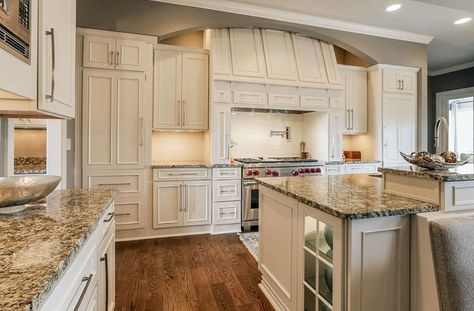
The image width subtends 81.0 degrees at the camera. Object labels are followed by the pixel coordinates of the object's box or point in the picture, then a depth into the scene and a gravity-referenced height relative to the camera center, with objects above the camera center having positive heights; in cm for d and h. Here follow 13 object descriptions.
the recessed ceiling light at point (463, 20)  396 +198
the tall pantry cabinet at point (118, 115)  323 +47
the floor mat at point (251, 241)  305 -104
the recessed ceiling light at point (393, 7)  358 +196
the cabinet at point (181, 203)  346 -61
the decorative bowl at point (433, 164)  155 -4
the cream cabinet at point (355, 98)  463 +98
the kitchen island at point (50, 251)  65 -30
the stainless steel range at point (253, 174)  375 -26
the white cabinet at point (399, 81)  458 +126
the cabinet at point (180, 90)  363 +86
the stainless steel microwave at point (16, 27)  90 +44
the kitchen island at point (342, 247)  131 -48
